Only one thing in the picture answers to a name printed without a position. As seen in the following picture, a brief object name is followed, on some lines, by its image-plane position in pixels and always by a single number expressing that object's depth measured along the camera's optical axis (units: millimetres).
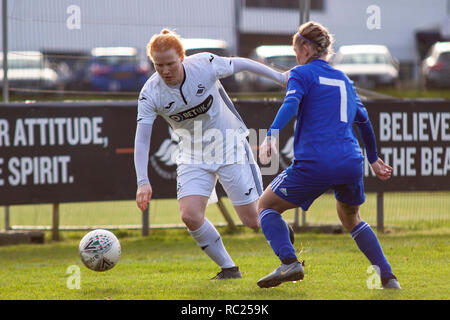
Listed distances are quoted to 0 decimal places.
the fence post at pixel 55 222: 19641
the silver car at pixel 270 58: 20906
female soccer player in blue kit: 10531
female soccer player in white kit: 12258
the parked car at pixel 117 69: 22562
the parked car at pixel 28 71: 19984
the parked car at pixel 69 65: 20562
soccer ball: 13000
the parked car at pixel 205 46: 21047
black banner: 18594
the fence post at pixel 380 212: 19844
